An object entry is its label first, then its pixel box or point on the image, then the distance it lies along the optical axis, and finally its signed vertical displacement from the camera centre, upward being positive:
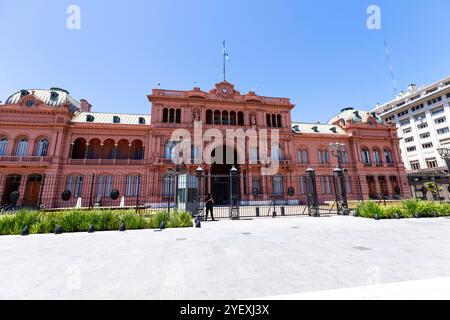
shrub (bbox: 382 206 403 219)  12.39 -1.28
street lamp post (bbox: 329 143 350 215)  15.02 -0.08
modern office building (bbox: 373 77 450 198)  43.38 +17.31
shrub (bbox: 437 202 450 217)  12.90 -1.20
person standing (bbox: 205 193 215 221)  12.73 -0.56
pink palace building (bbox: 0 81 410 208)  23.02 +6.98
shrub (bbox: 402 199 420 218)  12.70 -1.02
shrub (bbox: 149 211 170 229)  10.49 -1.22
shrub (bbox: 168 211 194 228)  10.55 -1.31
